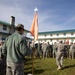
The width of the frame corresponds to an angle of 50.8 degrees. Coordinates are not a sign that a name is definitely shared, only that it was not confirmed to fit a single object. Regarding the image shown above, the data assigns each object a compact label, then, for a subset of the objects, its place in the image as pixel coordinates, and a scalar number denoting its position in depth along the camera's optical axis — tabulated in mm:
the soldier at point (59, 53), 6040
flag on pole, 3828
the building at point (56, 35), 26410
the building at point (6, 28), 18594
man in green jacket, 2223
